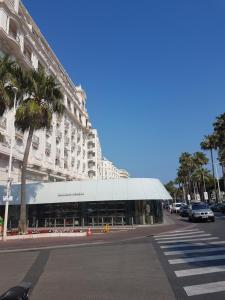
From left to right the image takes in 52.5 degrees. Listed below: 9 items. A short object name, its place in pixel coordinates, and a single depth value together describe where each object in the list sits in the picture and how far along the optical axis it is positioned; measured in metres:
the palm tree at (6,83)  14.84
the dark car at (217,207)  33.40
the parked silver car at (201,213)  20.44
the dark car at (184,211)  29.75
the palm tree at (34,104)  16.39
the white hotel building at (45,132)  25.90
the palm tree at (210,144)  44.65
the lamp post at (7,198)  14.94
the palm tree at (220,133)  37.34
